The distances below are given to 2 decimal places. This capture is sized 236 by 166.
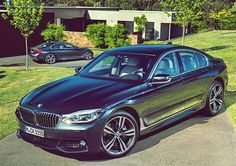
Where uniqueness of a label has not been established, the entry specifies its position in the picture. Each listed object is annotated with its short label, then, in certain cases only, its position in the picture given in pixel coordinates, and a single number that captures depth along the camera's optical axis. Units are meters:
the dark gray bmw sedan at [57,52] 23.92
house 36.09
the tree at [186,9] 21.72
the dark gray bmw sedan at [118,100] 5.48
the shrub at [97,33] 34.91
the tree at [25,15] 19.41
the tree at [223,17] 44.16
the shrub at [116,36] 33.97
